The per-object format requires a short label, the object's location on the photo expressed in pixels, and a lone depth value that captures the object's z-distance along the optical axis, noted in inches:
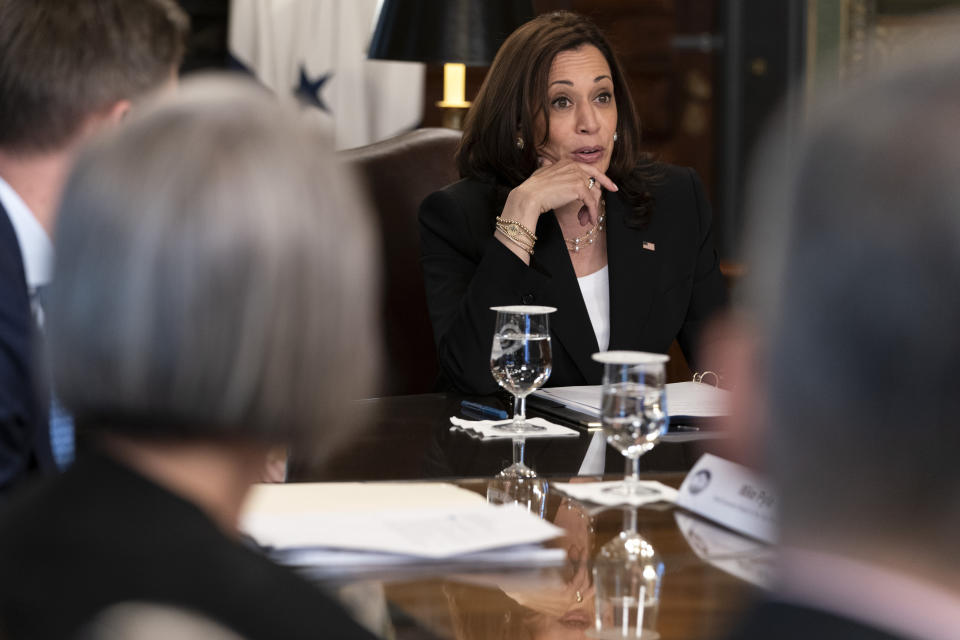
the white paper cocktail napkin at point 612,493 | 209.1
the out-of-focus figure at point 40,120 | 208.5
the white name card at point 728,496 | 202.5
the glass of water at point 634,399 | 207.7
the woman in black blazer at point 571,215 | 236.0
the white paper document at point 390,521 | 182.0
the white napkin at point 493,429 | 218.4
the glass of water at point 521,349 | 217.2
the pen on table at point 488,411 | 222.1
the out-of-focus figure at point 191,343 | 104.1
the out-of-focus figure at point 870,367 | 80.4
